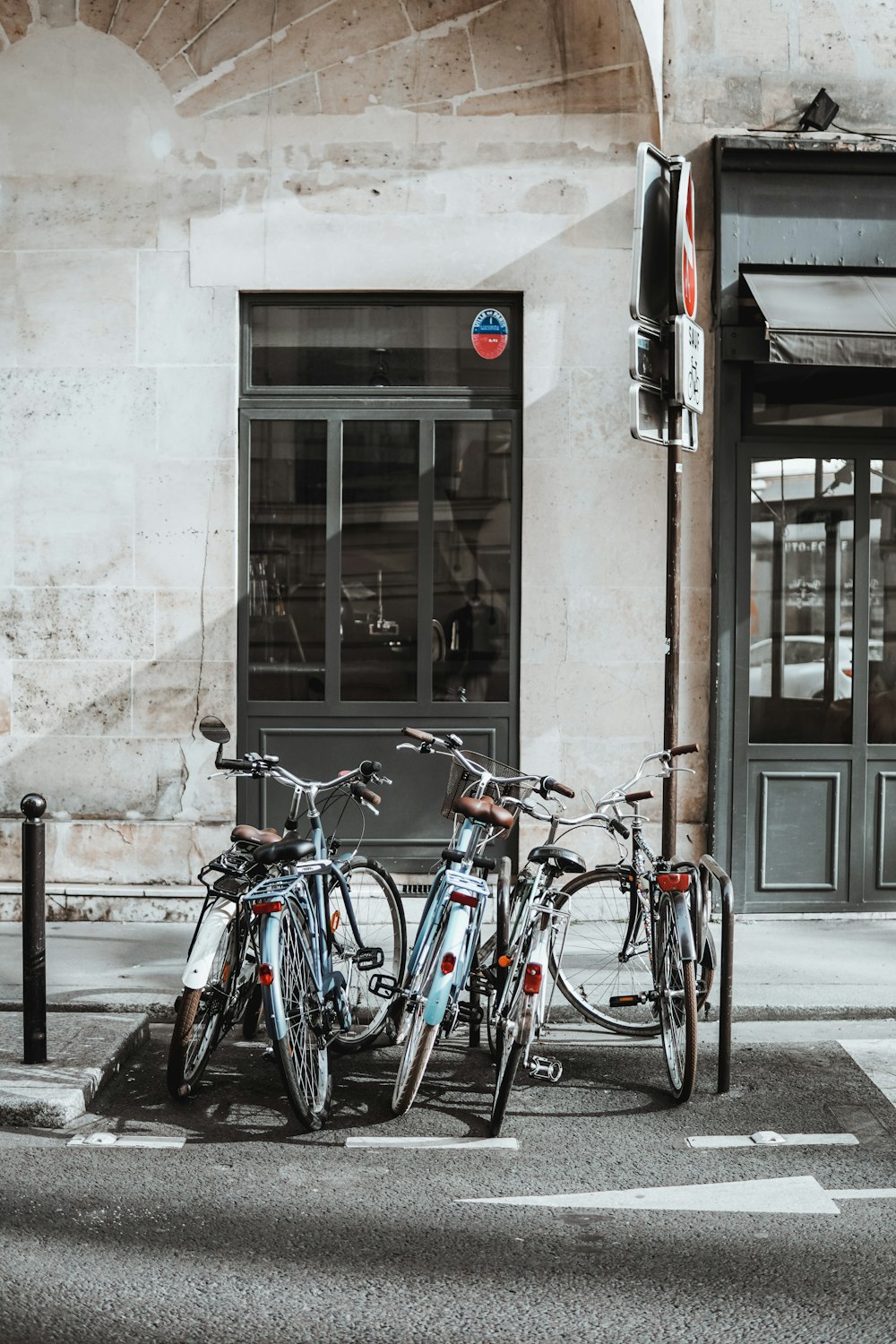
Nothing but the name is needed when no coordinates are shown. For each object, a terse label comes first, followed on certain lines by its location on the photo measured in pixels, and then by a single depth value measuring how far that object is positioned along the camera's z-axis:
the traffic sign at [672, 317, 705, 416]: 5.94
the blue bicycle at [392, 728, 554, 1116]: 4.60
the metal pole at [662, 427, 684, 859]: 6.12
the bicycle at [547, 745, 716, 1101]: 4.94
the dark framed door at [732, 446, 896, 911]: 8.04
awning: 7.38
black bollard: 4.96
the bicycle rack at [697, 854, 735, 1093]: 4.96
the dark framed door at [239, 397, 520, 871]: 8.09
